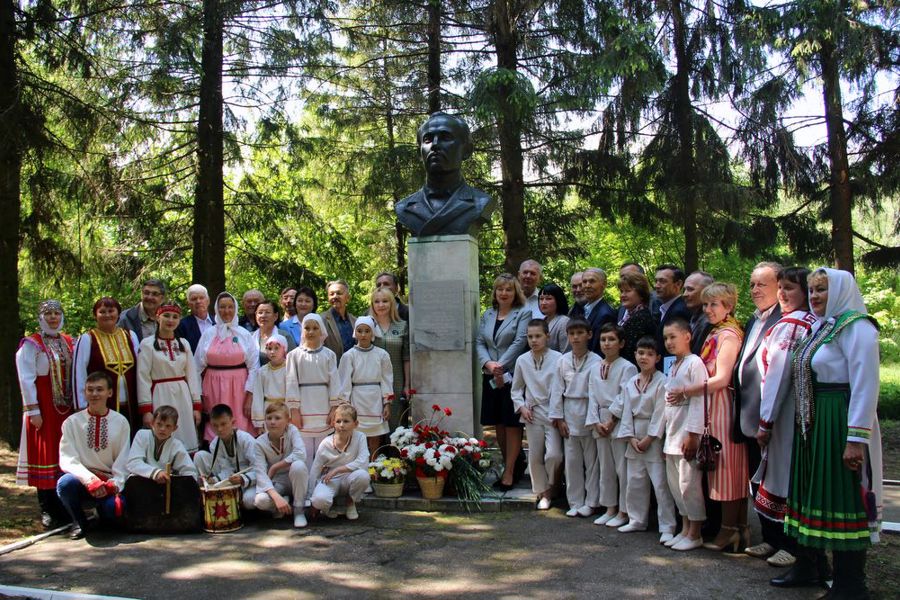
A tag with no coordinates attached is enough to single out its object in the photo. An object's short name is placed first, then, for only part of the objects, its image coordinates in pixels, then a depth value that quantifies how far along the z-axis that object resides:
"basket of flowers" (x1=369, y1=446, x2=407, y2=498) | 5.95
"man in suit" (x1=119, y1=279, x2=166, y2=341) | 6.58
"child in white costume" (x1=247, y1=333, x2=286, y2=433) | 6.24
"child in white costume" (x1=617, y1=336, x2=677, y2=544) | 5.06
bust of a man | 6.85
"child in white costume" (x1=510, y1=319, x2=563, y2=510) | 5.89
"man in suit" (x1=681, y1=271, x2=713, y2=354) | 5.35
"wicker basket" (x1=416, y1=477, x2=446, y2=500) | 5.93
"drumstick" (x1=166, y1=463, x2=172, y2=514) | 5.25
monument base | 6.69
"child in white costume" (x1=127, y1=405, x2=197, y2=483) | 5.37
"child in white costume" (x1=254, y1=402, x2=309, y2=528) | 5.43
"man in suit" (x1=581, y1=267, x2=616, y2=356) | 6.11
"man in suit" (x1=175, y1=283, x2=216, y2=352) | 6.69
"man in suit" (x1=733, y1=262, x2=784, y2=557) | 4.50
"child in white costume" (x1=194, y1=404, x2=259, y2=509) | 5.54
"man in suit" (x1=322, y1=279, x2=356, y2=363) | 6.89
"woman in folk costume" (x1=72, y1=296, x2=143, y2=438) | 5.80
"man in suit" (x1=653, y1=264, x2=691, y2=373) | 5.55
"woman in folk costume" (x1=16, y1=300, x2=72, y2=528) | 5.63
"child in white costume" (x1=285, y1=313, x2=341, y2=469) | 6.18
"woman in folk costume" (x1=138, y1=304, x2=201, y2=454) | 5.94
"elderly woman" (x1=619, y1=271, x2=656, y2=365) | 5.71
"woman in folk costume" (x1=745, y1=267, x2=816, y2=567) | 4.14
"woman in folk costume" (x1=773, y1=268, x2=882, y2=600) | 3.66
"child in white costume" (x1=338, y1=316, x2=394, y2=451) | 6.34
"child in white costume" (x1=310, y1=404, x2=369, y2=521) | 5.54
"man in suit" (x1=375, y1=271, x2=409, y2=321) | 7.20
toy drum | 5.30
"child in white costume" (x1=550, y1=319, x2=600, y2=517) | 5.65
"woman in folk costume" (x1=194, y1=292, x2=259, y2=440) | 6.34
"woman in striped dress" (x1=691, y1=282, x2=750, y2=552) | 4.69
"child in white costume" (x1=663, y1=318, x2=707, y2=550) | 4.77
